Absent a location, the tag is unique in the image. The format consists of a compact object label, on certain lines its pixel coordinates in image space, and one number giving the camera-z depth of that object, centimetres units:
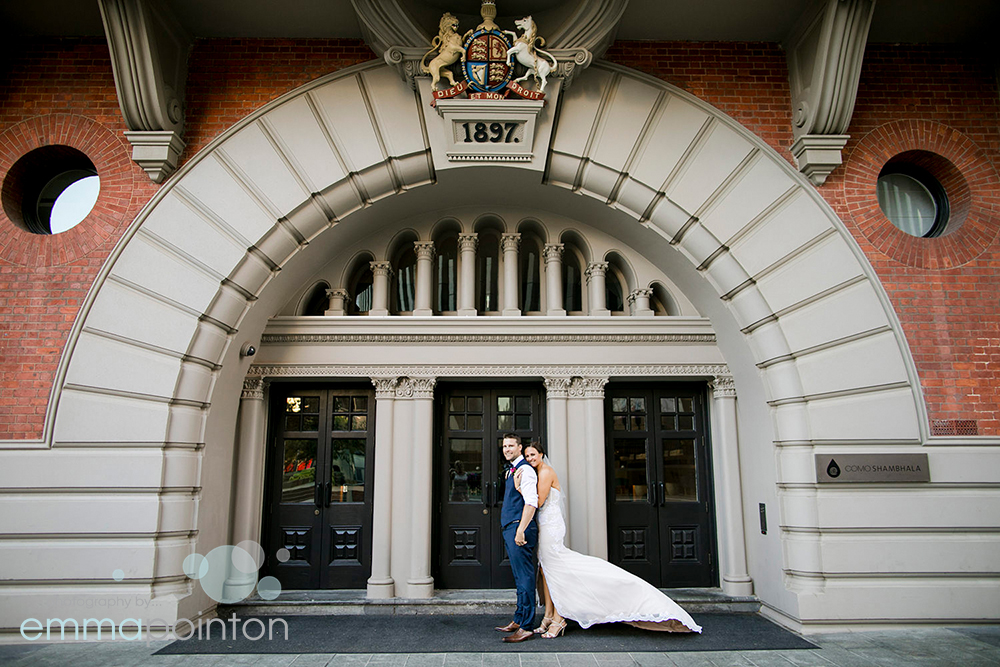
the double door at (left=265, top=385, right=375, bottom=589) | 792
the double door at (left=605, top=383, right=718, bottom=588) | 804
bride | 623
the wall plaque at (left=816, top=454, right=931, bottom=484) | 654
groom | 613
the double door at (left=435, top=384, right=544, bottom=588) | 798
